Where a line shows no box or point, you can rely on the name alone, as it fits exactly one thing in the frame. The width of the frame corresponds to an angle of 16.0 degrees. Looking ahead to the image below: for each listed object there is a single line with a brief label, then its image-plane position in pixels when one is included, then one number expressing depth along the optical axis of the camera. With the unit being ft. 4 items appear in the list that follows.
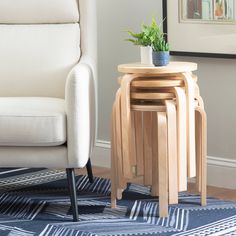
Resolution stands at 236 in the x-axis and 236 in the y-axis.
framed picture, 11.87
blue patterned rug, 10.03
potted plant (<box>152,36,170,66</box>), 10.66
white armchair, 12.02
